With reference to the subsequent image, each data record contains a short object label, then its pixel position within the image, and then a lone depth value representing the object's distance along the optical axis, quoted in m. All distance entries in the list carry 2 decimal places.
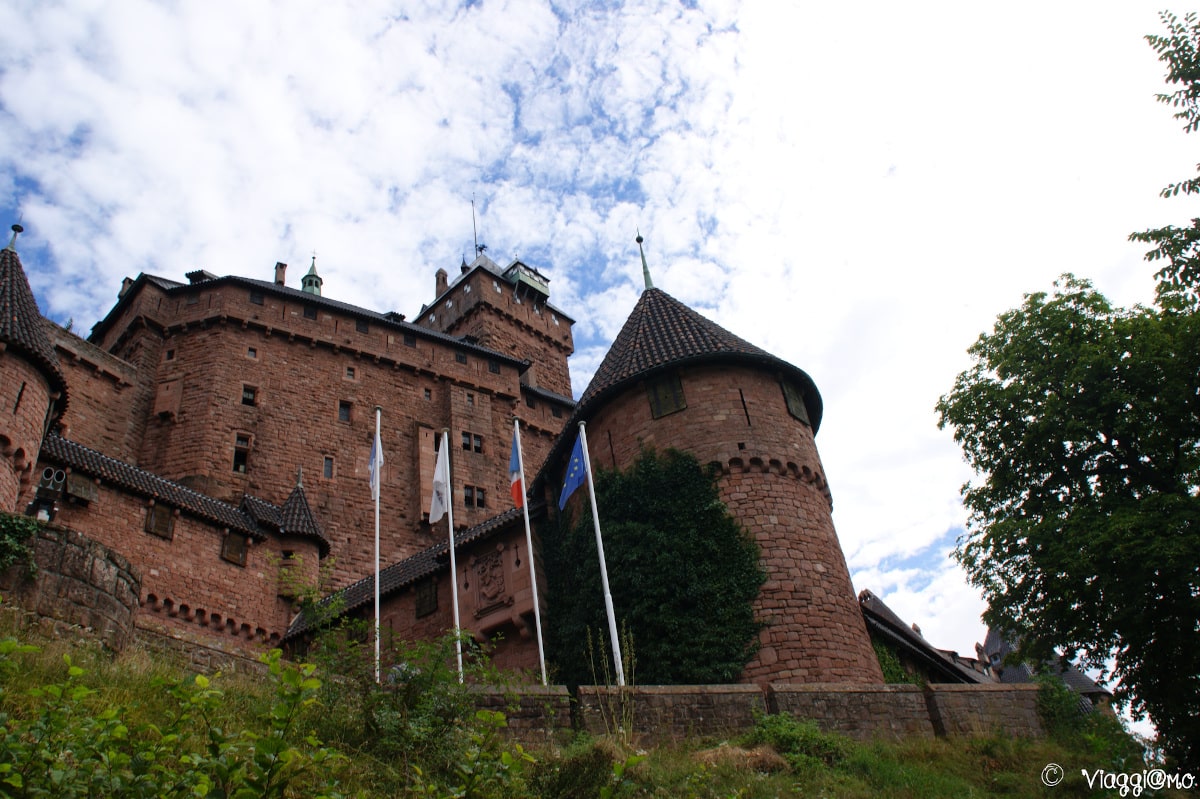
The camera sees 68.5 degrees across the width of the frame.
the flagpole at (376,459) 22.08
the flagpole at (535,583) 16.91
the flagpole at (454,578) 18.35
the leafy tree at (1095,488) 14.67
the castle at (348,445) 16.11
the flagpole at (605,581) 13.09
